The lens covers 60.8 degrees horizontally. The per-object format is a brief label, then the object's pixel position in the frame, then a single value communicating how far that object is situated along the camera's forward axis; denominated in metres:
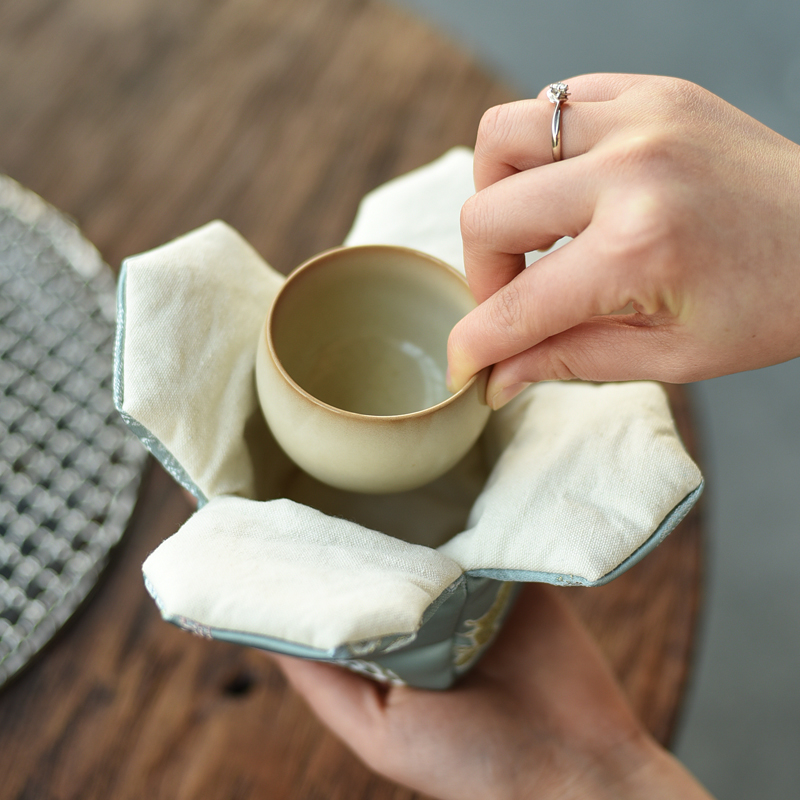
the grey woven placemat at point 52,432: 0.51
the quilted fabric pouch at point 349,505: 0.33
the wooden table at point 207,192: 0.52
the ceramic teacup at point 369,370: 0.39
